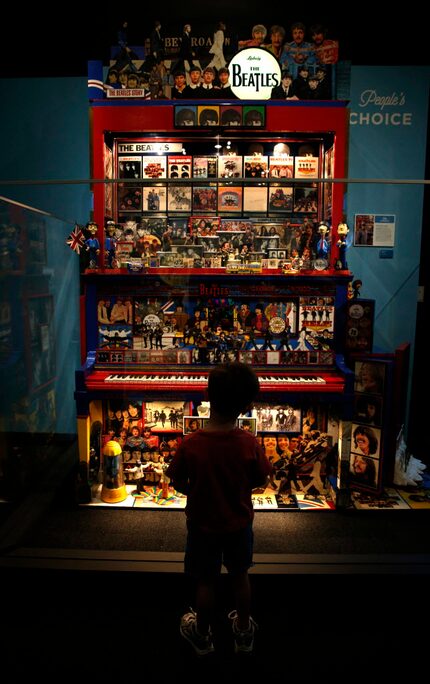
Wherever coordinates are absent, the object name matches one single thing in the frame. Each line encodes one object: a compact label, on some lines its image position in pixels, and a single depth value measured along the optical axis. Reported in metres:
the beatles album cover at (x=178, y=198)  3.76
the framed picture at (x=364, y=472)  3.53
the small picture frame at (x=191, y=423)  3.62
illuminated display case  3.45
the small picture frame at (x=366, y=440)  3.49
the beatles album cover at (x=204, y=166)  3.77
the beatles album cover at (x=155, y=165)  3.73
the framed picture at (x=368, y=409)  3.47
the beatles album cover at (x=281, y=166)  3.73
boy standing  1.90
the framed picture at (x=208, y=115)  3.49
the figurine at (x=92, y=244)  3.47
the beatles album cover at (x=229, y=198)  3.74
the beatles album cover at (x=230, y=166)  3.78
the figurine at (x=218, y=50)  3.46
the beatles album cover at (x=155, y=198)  3.75
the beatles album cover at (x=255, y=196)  3.75
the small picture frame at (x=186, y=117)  3.49
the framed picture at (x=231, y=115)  3.49
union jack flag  3.46
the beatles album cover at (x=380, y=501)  3.43
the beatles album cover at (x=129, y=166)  3.73
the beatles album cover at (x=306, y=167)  3.72
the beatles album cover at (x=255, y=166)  3.75
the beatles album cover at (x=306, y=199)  3.74
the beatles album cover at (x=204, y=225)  3.68
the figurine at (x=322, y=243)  3.49
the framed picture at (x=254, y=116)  3.48
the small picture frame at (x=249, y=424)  3.60
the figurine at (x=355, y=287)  3.68
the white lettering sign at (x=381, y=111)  4.21
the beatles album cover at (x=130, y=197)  3.76
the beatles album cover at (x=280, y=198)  3.74
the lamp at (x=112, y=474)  3.46
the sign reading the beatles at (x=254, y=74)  3.45
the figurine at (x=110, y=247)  3.55
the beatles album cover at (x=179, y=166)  3.76
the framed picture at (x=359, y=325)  3.45
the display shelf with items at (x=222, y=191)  3.49
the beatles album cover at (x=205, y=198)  3.72
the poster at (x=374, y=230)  4.11
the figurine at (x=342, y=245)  3.42
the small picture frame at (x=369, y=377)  3.45
